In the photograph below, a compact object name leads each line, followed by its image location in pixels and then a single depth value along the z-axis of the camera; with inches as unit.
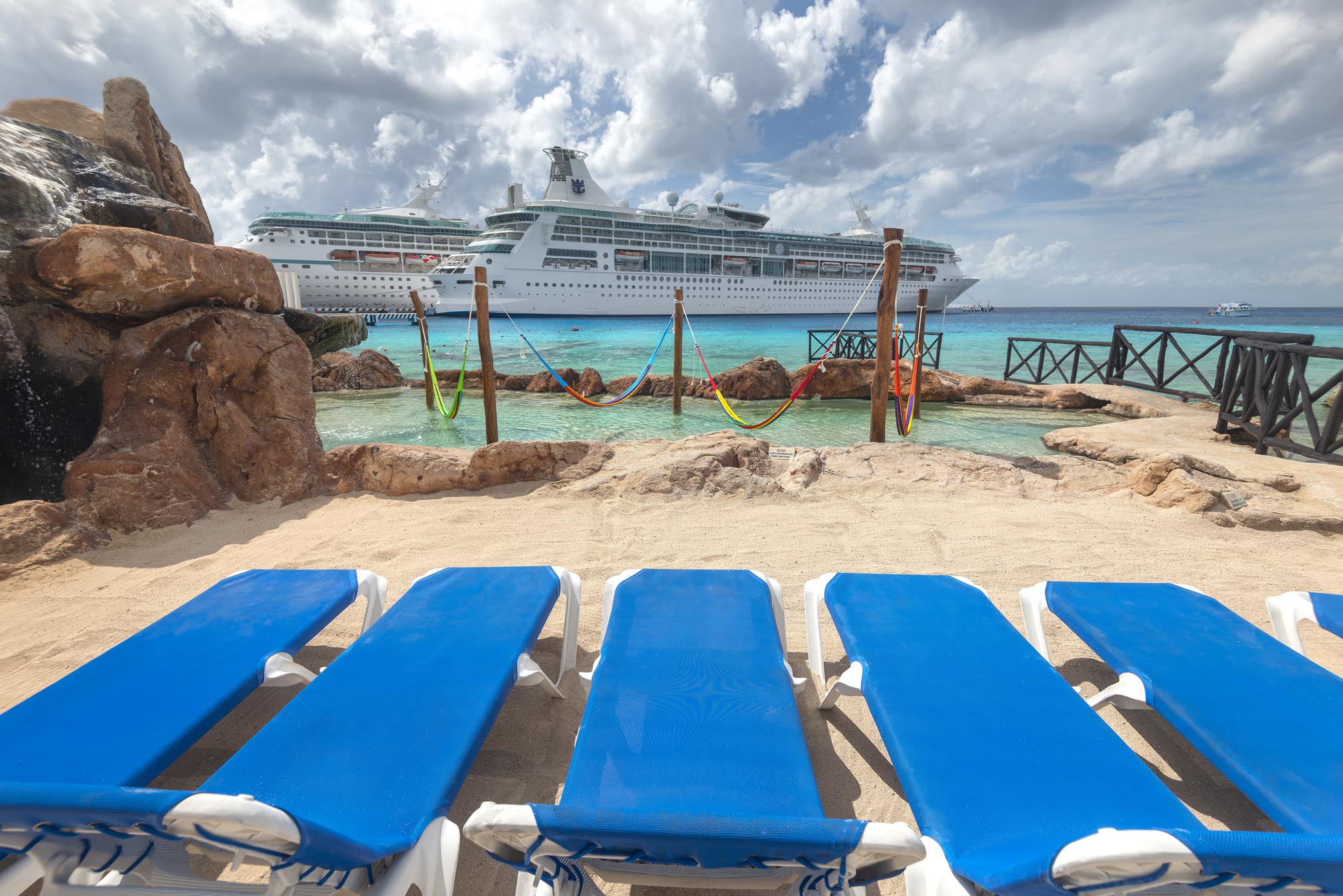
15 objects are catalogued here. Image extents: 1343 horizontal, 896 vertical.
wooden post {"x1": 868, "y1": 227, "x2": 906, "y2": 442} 194.5
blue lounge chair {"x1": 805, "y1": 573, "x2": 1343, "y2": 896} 28.9
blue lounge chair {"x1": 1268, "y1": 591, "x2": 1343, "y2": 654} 70.3
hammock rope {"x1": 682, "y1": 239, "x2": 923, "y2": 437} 215.6
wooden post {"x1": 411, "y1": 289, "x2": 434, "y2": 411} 358.9
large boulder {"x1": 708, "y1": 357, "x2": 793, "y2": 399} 415.2
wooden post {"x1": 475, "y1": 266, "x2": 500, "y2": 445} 231.1
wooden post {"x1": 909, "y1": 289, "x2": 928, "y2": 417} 266.6
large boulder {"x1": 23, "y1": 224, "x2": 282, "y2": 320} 114.2
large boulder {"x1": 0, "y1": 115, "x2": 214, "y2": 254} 120.6
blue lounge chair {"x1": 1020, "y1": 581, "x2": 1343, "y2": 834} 45.3
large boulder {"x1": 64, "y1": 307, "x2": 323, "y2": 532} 119.8
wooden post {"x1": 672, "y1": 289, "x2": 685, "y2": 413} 333.4
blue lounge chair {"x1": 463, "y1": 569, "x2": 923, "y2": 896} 31.2
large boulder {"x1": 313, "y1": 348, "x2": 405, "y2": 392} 444.8
